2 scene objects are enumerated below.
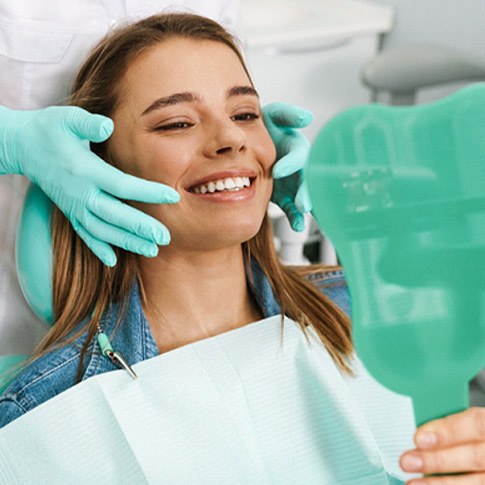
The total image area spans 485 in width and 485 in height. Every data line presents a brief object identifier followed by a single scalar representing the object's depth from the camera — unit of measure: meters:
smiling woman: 1.01
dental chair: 1.11
